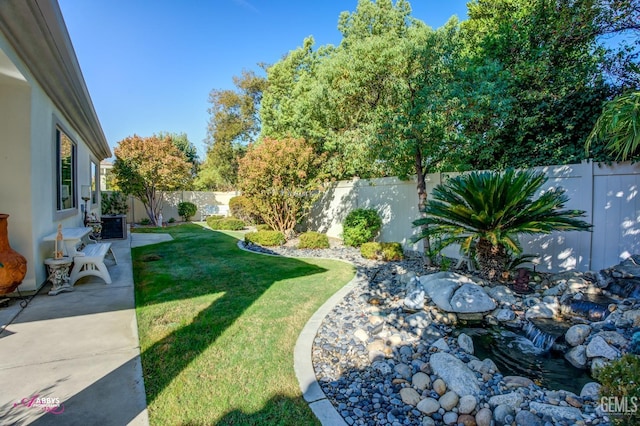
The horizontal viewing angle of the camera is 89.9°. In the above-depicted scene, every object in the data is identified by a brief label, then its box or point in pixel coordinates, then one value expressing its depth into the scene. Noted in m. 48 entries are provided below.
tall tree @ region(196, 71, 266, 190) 22.62
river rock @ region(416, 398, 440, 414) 2.52
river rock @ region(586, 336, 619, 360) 3.14
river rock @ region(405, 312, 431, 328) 3.99
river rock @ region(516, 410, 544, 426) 2.30
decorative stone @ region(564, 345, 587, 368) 3.24
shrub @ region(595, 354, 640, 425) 1.79
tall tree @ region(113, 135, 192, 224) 15.20
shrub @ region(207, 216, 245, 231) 14.16
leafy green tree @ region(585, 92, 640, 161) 4.27
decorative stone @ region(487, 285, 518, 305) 4.62
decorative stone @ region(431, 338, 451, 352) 3.41
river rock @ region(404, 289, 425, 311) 4.48
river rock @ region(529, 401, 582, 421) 2.36
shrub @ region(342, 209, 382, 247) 9.03
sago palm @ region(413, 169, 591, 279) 4.82
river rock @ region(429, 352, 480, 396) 2.71
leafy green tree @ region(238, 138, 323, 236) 9.79
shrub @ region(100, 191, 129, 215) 16.05
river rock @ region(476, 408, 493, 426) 2.38
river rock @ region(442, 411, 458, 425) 2.42
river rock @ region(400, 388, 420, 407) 2.62
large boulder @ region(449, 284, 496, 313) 4.32
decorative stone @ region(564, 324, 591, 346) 3.53
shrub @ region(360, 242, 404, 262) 7.45
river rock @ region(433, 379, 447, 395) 2.74
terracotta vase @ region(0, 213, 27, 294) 4.02
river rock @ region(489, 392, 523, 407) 2.54
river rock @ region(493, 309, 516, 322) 4.28
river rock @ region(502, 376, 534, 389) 2.83
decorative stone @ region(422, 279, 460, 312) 4.40
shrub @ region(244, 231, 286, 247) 9.52
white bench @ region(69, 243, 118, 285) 5.09
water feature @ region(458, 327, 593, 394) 3.02
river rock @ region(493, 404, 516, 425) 2.39
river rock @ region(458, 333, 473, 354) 3.44
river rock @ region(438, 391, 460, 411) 2.56
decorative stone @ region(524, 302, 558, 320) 4.25
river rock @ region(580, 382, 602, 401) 2.60
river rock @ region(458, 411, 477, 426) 2.39
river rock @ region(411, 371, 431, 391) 2.80
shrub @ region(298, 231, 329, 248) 9.12
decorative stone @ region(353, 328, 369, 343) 3.60
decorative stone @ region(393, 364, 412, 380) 2.95
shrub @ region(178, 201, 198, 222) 18.61
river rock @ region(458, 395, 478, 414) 2.51
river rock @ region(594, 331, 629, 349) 3.29
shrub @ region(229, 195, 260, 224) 14.60
